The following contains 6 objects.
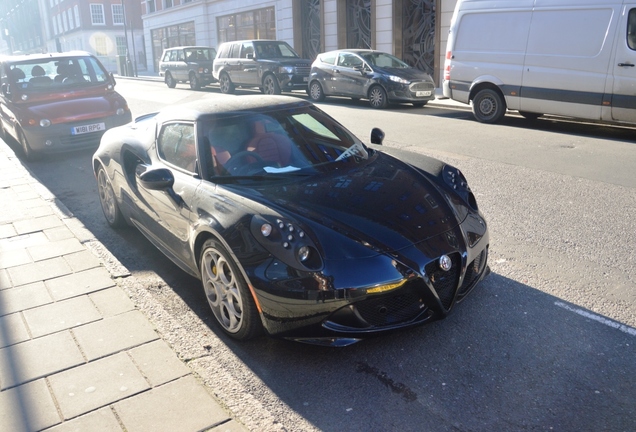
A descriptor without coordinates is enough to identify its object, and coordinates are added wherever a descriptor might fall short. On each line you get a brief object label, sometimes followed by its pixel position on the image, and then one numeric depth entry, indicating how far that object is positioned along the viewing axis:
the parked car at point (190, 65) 24.88
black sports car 3.12
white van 9.90
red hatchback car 9.24
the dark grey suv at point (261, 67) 19.09
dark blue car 14.82
